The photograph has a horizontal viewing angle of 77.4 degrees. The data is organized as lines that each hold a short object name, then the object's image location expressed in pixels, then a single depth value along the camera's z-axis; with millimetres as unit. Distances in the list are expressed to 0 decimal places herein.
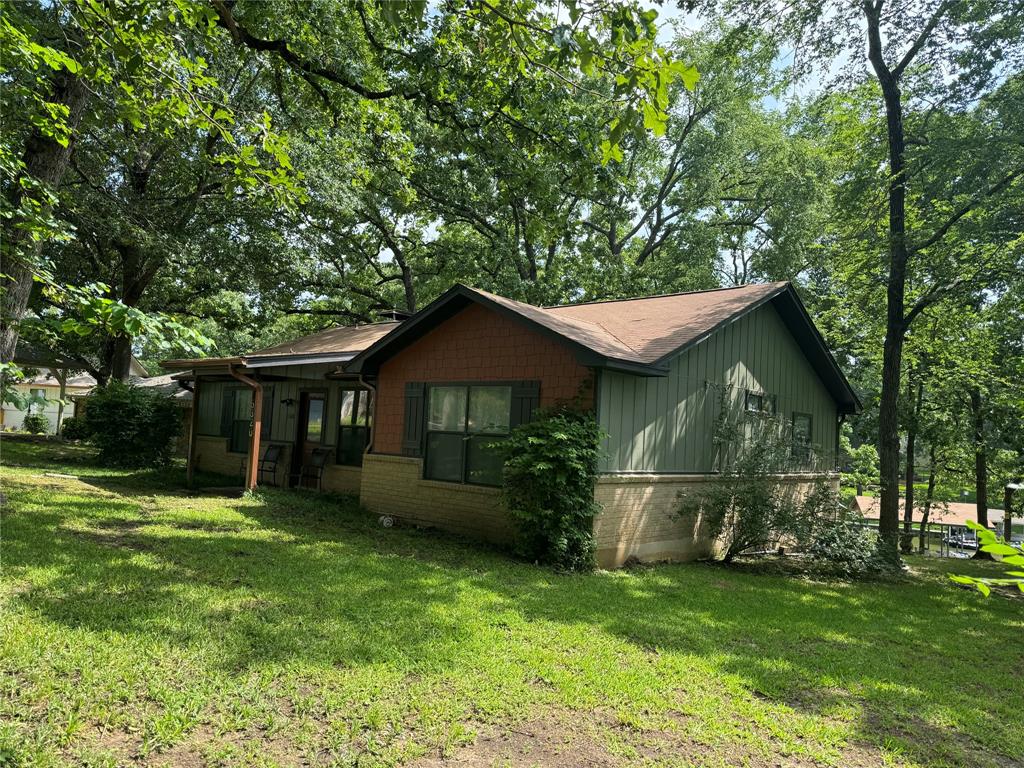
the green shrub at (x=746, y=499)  10117
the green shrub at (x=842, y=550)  10234
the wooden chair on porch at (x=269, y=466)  14594
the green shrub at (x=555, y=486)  8141
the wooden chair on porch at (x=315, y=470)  13711
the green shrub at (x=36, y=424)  29927
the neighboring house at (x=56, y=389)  29516
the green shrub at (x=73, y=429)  23778
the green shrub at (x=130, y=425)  16328
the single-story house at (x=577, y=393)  9141
